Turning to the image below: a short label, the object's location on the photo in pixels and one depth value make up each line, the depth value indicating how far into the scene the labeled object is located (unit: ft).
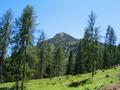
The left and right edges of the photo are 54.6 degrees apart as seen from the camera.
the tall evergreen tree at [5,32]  80.91
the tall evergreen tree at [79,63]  140.81
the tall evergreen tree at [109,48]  140.27
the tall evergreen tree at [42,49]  112.31
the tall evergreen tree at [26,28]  59.29
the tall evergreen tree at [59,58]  130.21
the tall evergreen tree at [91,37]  82.84
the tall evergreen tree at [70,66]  158.59
